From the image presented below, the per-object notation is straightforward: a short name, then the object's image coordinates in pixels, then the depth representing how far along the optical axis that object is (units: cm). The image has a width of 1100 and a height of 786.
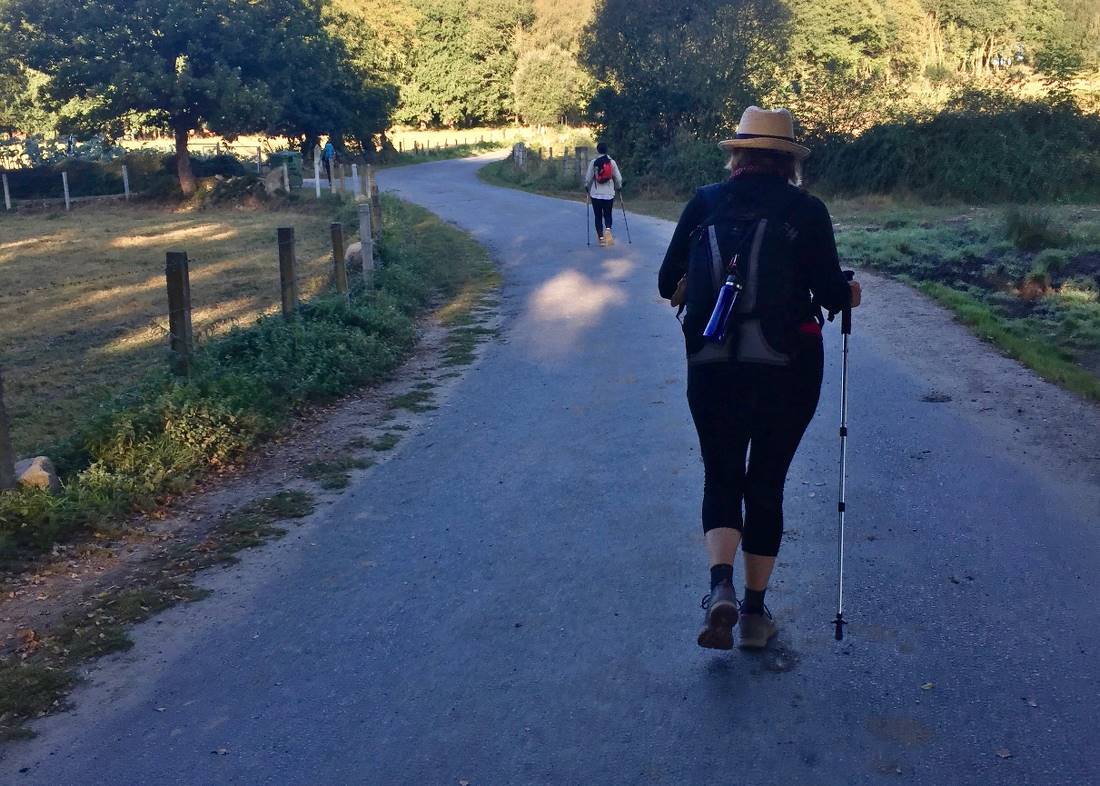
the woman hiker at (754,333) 419
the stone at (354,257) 1539
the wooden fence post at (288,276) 1059
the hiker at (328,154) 4670
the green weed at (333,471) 714
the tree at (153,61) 3522
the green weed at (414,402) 907
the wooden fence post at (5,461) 640
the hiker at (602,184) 1861
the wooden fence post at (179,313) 845
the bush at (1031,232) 1692
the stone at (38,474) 654
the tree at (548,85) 6075
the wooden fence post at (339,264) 1243
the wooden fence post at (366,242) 1400
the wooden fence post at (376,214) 1850
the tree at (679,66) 3441
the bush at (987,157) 2750
